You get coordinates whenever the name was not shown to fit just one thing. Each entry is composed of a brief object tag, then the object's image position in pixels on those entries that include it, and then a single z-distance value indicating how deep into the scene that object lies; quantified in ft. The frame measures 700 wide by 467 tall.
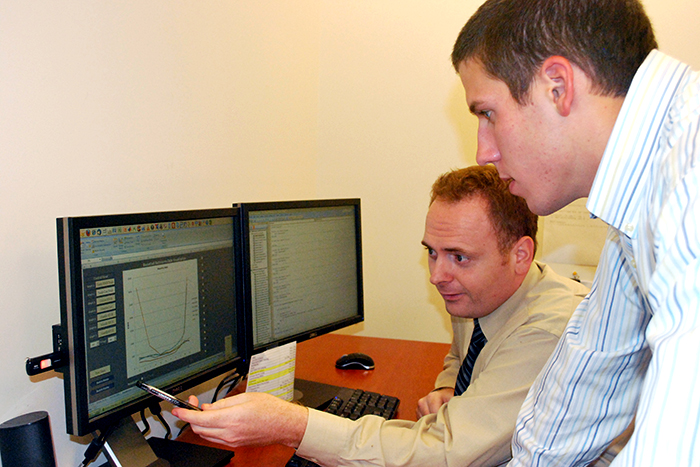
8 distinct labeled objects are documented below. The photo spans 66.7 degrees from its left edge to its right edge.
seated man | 3.37
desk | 3.75
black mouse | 5.40
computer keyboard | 4.20
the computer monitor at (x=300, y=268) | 4.16
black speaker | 2.62
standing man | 1.29
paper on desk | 3.83
